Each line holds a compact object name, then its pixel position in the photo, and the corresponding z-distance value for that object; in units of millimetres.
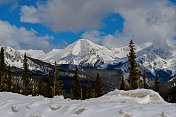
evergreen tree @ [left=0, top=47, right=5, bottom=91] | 49309
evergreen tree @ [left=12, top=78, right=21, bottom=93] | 67531
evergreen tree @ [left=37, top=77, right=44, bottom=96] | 57238
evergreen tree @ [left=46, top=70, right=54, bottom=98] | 48703
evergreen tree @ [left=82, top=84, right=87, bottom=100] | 56144
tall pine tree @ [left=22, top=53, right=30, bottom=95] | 49812
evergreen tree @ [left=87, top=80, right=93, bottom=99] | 58250
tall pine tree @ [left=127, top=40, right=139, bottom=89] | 42594
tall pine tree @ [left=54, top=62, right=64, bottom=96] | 43181
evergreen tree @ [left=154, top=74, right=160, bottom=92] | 54397
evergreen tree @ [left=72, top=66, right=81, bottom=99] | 50406
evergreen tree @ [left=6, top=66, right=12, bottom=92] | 57556
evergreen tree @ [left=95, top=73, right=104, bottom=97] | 54906
